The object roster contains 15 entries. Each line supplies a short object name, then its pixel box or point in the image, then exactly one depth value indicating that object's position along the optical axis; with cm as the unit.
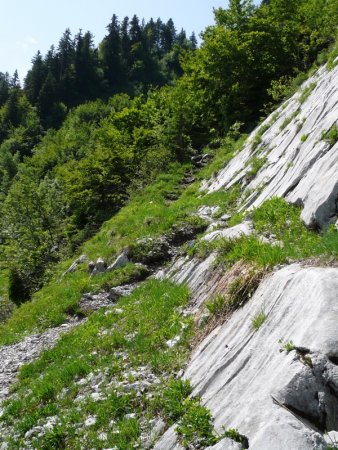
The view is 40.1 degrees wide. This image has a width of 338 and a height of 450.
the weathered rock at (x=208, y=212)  1897
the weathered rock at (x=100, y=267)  1970
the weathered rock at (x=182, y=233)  1911
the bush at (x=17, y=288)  2845
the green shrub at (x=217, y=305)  887
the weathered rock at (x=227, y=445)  537
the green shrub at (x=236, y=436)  539
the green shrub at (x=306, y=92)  2150
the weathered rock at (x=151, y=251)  1883
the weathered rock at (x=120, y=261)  1900
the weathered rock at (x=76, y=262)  2261
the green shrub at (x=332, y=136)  1313
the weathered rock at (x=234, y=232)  1244
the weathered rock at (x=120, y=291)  1642
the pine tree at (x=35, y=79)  13988
